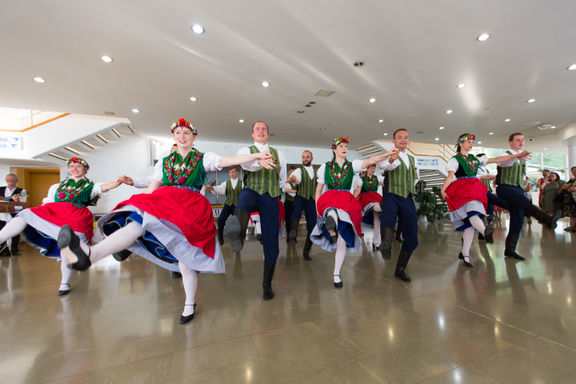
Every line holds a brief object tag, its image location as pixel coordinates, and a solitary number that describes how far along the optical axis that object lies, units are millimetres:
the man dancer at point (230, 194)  4657
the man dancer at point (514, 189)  3181
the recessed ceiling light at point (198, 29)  3518
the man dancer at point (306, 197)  3905
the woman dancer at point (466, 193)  2965
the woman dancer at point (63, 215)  2182
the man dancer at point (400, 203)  2604
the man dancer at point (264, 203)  2208
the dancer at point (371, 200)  4320
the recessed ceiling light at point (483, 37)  3834
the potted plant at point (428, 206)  8203
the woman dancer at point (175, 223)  1497
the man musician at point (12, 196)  4613
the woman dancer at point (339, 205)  2344
